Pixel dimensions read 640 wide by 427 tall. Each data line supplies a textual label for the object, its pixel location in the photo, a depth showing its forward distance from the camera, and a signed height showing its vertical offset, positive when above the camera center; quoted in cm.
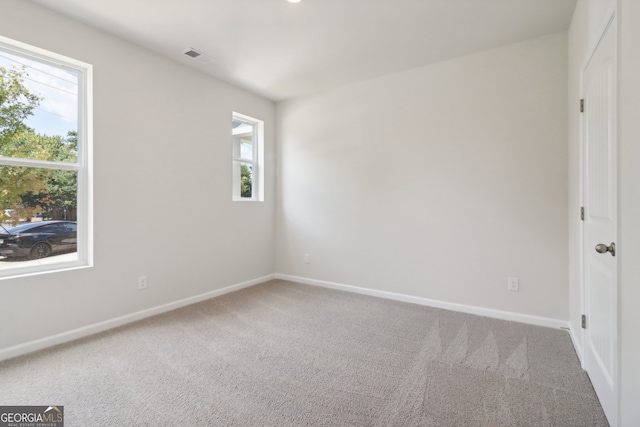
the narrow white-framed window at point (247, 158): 414 +82
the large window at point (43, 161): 227 +44
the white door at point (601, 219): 150 -4
